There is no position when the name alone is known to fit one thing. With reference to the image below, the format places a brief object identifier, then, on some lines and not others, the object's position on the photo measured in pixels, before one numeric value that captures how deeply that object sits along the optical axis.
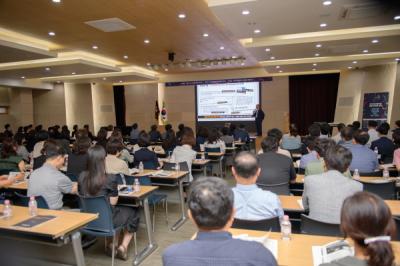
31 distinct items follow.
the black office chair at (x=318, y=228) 2.18
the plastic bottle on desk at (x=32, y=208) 2.76
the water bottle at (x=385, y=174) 3.85
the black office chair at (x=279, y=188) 3.60
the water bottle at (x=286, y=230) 2.11
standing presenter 13.73
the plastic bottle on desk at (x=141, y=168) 4.79
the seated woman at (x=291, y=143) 7.09
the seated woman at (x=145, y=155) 5.14
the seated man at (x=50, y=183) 3.24
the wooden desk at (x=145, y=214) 3.48
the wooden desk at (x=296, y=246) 1.80
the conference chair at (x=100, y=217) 3.08
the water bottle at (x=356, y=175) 3.76
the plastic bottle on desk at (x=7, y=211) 2.72
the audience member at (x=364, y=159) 4.24
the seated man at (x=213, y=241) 1.22
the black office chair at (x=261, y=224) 2.23
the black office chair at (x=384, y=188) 3.30
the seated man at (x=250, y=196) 2.32
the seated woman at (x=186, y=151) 5.54
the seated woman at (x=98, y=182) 3.16
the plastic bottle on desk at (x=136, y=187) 3.61
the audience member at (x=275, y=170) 3.60
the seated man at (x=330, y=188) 2.40
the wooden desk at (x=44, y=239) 2.42
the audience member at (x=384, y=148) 5.50
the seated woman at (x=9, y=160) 4.59
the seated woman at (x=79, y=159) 4.66
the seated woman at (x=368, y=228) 1.12
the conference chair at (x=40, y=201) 3.11
